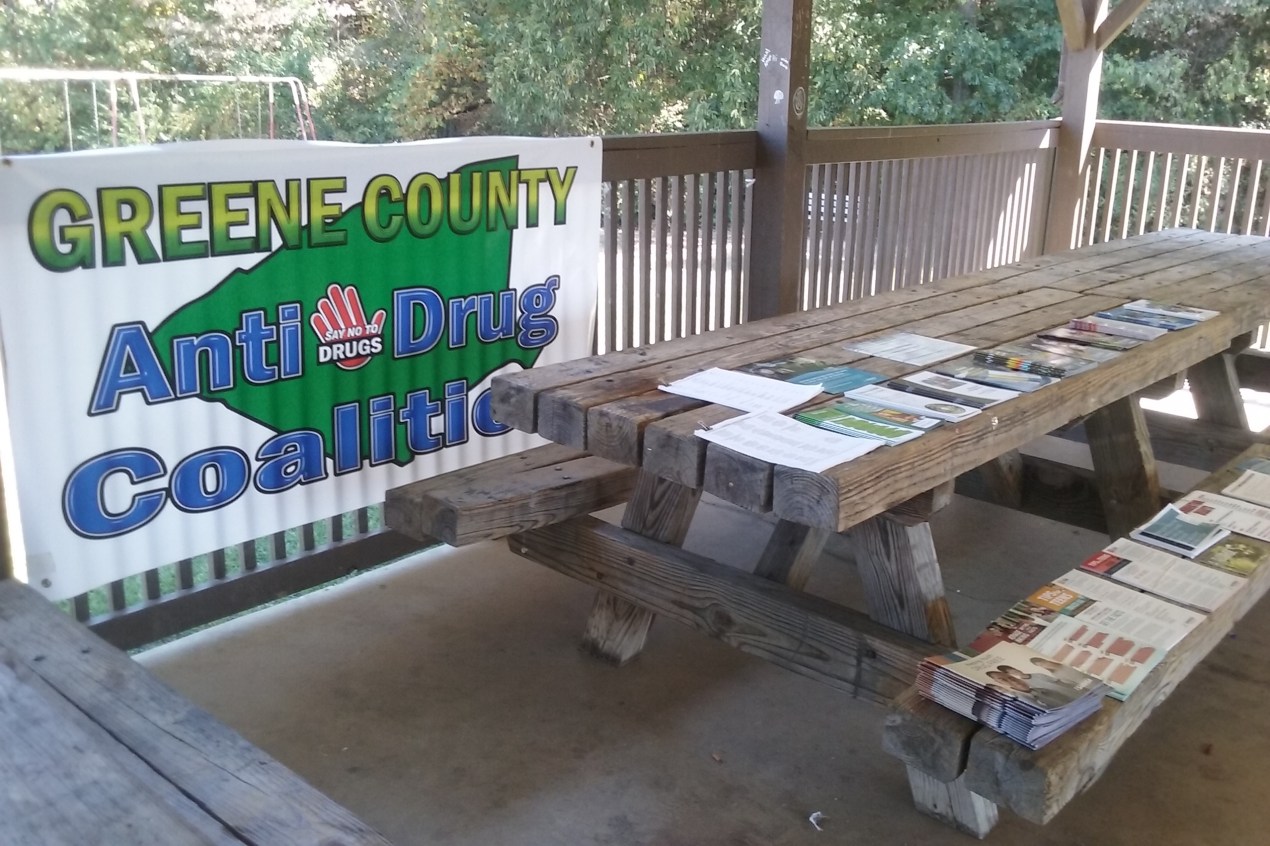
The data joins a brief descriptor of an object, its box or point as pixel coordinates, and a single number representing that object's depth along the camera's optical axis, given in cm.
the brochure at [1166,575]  218
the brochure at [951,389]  231
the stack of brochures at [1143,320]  295
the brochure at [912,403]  221
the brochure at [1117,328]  290
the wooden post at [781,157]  421
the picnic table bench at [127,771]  156
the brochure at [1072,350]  269
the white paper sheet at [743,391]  228
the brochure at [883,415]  215
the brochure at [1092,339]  279
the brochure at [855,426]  207
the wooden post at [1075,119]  632
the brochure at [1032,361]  256
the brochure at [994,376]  242
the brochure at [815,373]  242
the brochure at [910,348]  267
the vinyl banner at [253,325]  247
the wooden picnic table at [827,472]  207
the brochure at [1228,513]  252
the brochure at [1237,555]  231
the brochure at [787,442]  195
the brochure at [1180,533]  241
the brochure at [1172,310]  314
